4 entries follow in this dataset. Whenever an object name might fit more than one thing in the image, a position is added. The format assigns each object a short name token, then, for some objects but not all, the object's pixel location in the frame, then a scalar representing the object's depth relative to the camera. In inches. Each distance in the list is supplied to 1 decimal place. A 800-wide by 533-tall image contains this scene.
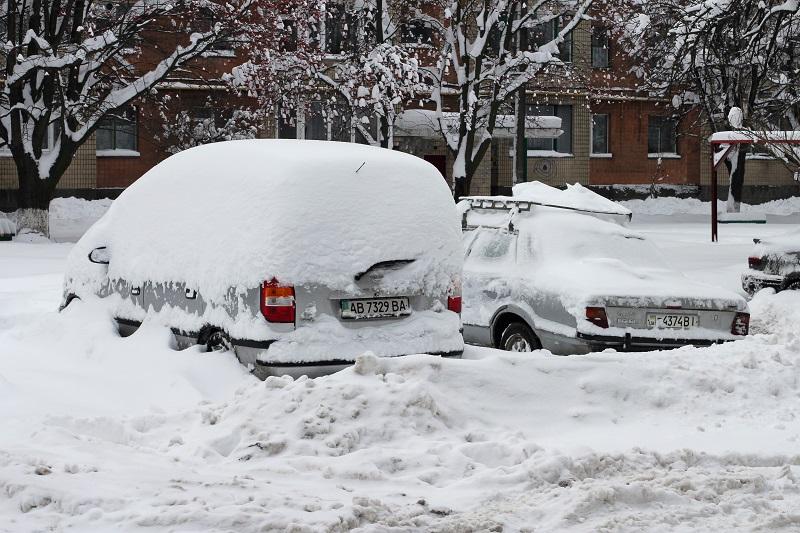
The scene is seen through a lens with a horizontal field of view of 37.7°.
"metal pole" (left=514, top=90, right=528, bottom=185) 1157.7
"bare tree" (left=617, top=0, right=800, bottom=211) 610.5
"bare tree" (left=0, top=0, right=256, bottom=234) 987.3
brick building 1492.4
